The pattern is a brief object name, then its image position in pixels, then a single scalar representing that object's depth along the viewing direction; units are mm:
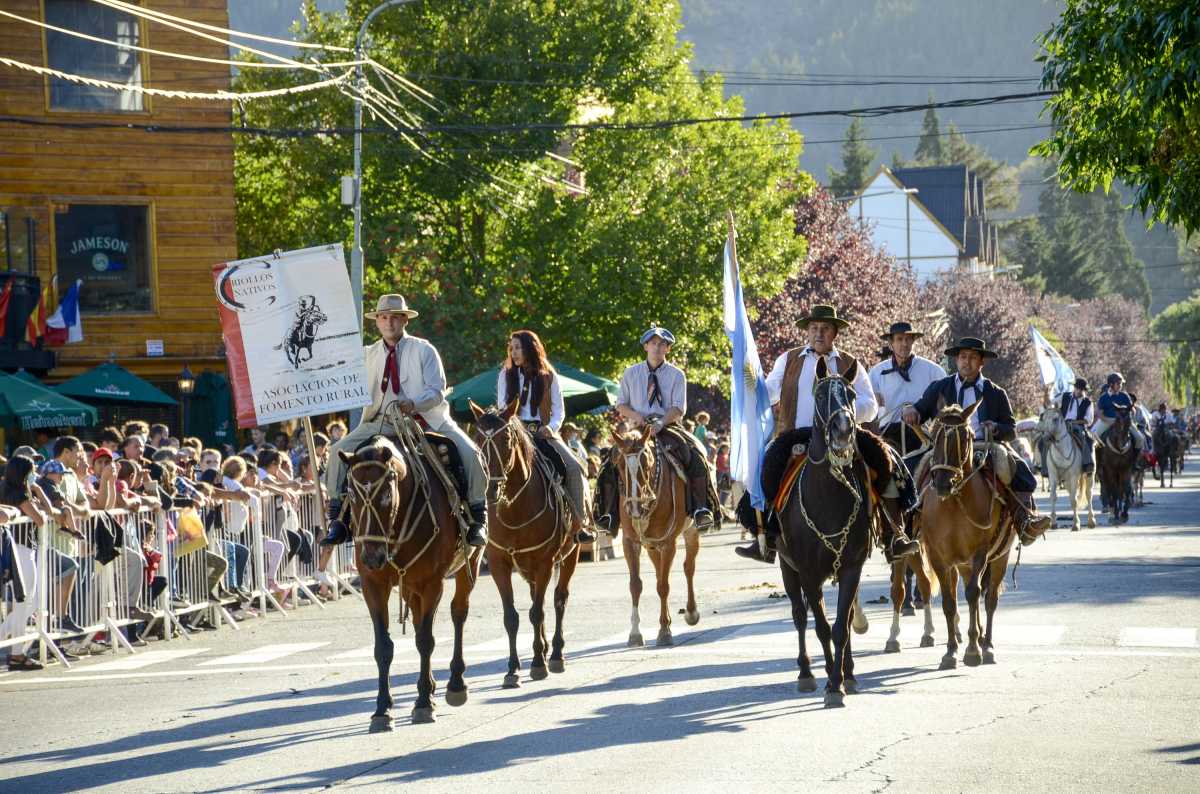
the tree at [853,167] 128000
